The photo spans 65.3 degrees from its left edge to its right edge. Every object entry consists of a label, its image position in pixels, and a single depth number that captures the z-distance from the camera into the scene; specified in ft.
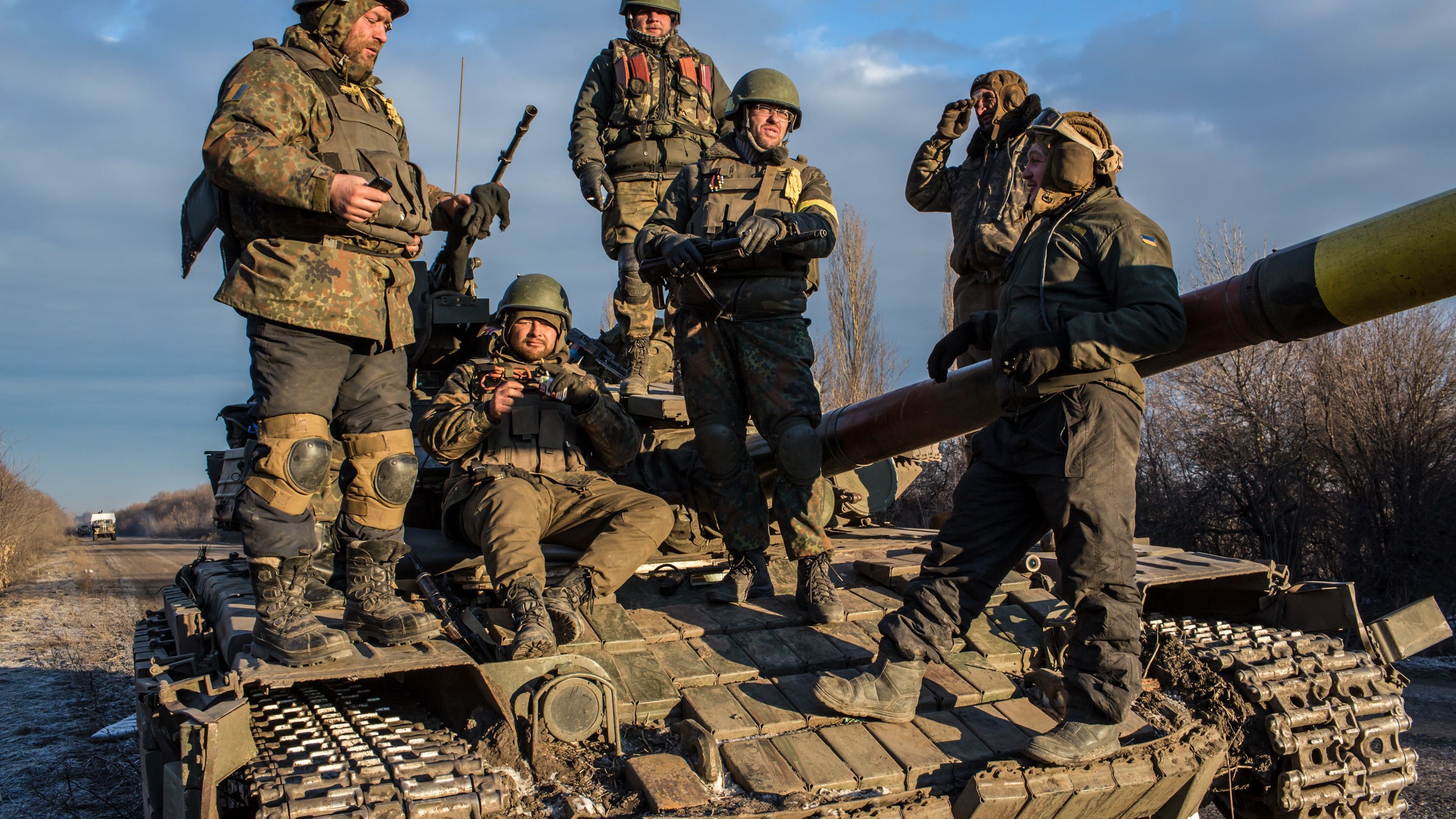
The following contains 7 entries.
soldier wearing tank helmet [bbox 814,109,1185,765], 12.29
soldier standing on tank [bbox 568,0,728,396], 29.07
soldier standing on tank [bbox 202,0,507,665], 12.22
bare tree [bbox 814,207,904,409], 80.38
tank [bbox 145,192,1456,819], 11.00
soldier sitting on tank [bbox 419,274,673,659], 15.11
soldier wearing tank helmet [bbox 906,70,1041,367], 21.20
